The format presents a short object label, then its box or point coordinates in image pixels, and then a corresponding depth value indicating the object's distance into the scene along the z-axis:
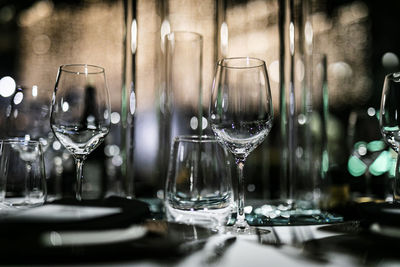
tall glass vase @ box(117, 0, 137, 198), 1.10
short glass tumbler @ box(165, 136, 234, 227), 0.52
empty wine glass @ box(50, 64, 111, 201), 0.56
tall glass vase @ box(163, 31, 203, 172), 1.03
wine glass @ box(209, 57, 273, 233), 0.53
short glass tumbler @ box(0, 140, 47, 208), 0.60
